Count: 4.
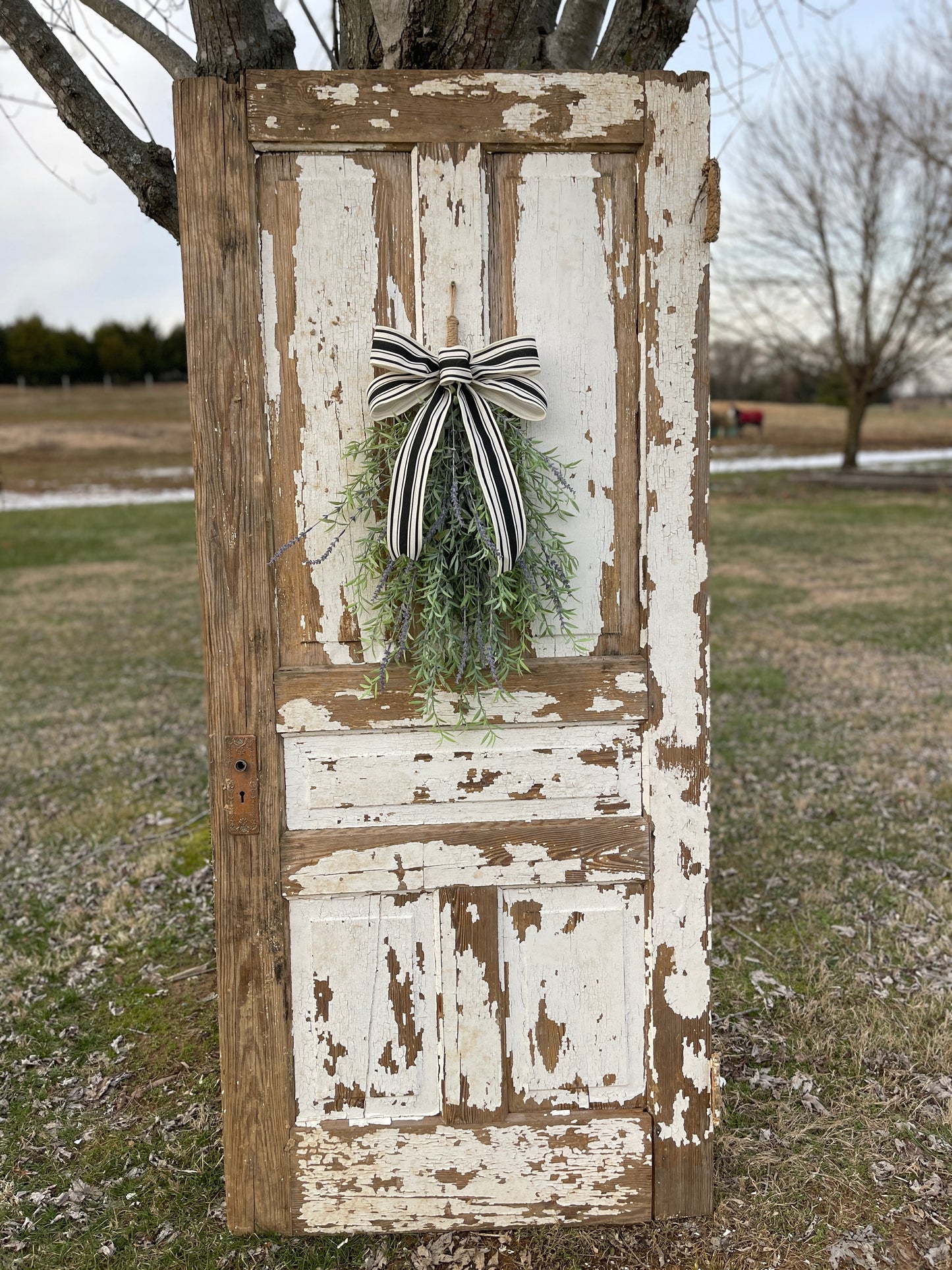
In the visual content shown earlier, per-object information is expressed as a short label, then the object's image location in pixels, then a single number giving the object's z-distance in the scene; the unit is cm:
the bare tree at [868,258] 1933
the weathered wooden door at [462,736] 209
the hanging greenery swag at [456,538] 200
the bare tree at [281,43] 247
